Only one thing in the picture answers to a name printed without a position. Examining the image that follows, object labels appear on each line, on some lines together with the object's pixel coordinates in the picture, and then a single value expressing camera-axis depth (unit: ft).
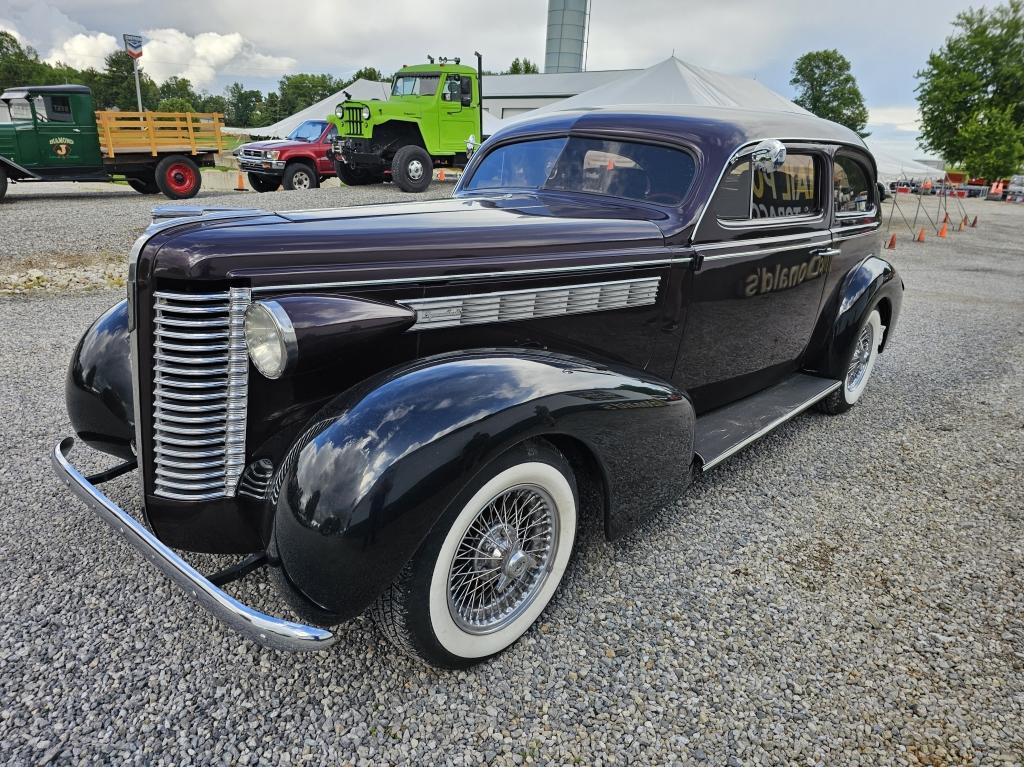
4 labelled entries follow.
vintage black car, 6.08
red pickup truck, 48.80
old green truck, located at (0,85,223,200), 41.06
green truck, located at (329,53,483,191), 45.96
